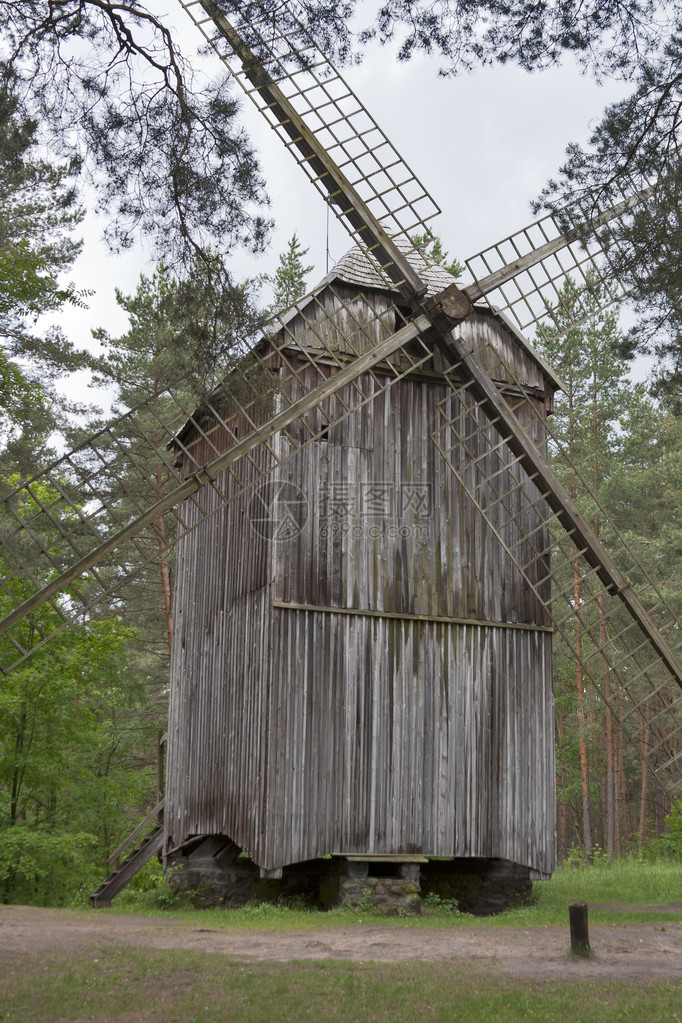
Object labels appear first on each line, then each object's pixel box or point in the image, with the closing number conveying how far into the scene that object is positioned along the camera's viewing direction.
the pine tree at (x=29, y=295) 16.77
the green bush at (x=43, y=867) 18.03
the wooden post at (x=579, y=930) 9.79
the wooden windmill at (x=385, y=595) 13.18
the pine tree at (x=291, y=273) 32.00
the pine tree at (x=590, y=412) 31.45
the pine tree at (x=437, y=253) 31.23
